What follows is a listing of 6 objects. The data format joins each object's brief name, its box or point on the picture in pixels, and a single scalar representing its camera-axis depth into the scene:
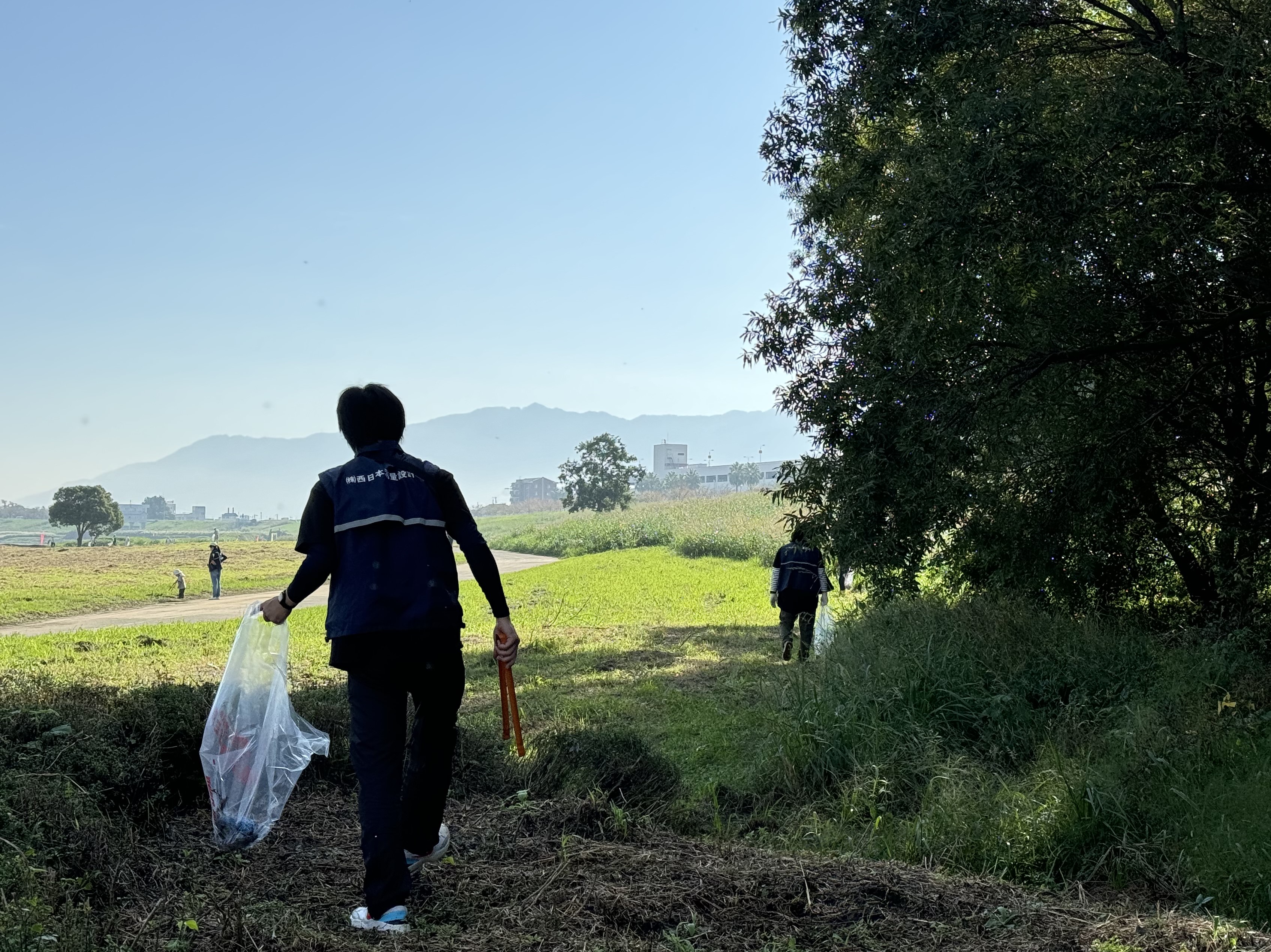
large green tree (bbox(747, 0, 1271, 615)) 7.84
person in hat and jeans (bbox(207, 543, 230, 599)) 27.86
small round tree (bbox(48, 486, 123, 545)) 81.75
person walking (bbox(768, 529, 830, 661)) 12.36
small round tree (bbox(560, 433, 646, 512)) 85.50
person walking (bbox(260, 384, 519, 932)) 3.99
